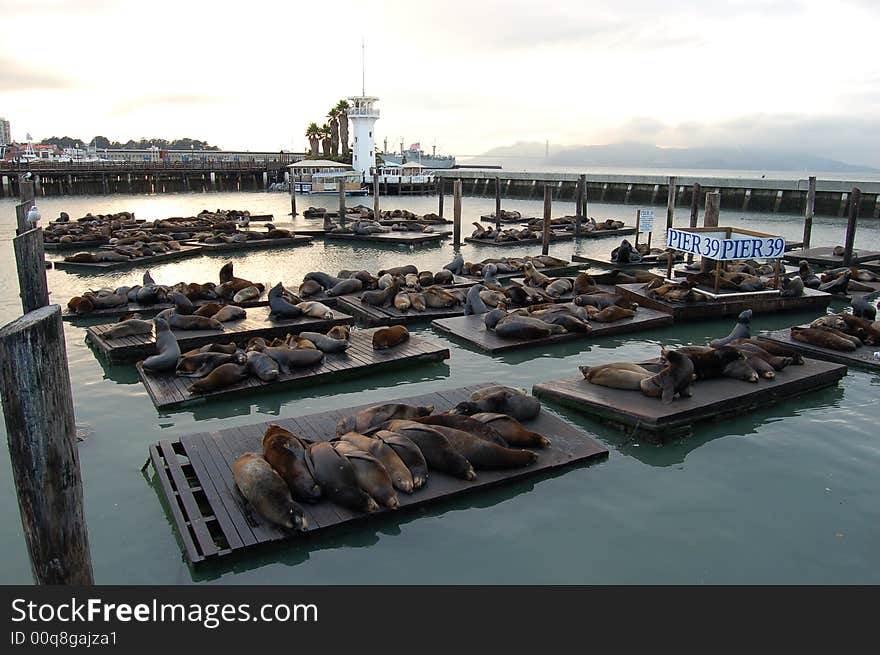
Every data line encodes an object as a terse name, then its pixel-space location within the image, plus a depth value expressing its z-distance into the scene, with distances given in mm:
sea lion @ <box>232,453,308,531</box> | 4418
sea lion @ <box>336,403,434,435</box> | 5719
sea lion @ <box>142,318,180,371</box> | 7750
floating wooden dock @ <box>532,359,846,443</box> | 6238
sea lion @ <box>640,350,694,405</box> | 6562
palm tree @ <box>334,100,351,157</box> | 62625
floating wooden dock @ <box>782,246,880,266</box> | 17031
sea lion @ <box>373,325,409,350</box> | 8633
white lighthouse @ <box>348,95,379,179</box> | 49781
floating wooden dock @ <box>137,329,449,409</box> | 7160
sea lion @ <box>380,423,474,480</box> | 5082
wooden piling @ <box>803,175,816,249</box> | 19281
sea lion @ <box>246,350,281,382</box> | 7469
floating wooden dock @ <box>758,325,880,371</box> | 8302
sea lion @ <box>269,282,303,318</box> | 10008
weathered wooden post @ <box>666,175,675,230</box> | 21266
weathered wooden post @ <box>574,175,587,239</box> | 24266
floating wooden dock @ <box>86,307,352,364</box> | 8609
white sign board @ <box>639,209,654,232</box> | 17083
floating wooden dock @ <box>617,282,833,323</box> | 11211
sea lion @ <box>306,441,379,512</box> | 4598
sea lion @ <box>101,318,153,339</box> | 9047
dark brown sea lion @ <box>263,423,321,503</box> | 4672
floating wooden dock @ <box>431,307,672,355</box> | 9281
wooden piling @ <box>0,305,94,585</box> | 2457
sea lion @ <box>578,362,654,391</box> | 6902
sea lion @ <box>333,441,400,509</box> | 4660
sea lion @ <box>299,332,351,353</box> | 8453
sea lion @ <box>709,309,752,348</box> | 8562
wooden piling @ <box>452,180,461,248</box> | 21703
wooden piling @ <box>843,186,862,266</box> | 16312
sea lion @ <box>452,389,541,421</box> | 6059
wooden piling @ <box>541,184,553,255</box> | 19094
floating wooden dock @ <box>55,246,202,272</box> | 16542
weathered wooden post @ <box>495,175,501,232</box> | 26242
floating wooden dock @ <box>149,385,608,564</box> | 4387
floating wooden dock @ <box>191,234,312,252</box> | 20359
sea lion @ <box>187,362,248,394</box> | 7160
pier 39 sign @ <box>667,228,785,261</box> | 11160
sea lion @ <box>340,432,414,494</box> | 4848
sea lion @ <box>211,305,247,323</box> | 9828
